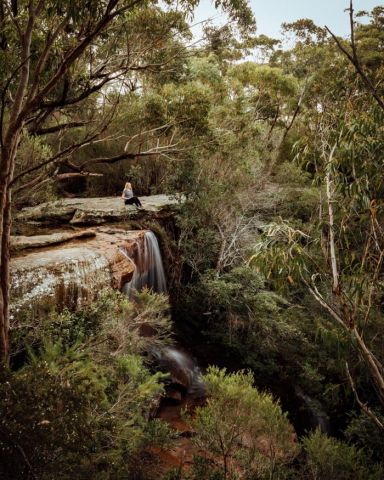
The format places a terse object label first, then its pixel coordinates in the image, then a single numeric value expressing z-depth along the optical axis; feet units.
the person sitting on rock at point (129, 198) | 36.60
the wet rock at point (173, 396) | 28.17
